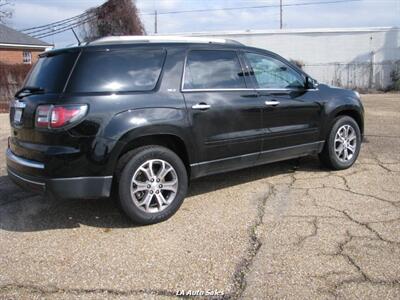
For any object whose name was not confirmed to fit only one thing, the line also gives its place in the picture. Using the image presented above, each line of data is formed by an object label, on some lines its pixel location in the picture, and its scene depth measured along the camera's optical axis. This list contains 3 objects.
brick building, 36.31
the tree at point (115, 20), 23.19
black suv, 4.52
